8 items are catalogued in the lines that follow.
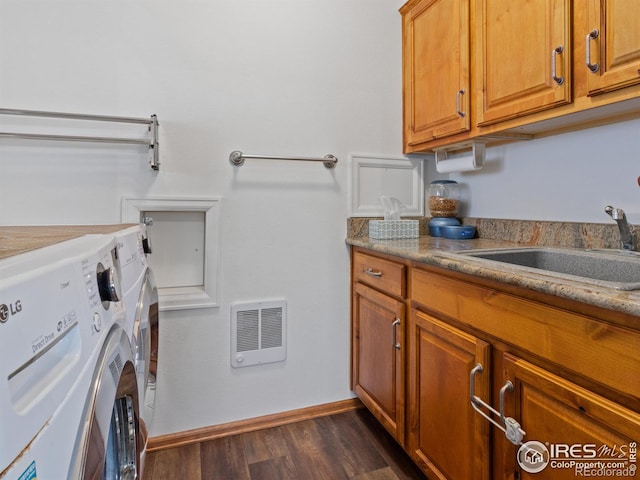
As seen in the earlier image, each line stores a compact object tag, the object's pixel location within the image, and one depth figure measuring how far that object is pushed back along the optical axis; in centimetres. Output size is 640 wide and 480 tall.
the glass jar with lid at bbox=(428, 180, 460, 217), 188
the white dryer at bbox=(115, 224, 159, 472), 78
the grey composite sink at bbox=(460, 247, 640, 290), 108
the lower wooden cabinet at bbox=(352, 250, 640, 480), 67
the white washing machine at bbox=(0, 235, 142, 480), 28
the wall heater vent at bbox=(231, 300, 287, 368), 168
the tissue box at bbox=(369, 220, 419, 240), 174
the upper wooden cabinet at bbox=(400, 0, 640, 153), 100
